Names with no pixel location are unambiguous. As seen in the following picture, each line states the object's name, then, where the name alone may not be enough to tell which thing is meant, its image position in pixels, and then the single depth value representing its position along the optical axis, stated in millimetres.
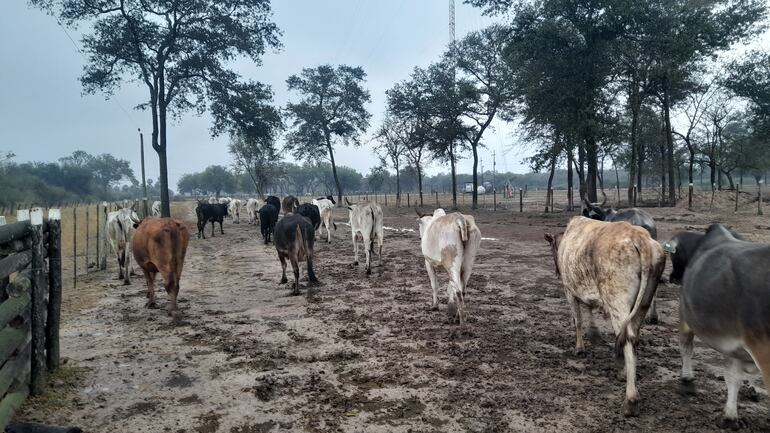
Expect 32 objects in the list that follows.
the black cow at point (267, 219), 17938
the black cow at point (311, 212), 16984
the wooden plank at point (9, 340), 3770
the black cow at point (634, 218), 6675
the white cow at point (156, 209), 31272
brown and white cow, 4215
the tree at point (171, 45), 22156
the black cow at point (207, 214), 21562
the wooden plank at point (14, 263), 4019
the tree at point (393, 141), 43094
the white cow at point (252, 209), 29094
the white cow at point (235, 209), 30991
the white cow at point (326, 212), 18422
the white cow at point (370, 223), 11664
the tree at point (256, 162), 46938
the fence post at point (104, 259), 13047
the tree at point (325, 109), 42500
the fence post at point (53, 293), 5035
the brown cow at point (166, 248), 7457
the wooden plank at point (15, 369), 3736
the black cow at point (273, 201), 23188
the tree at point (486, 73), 30797
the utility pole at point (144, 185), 25555
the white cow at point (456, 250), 6660
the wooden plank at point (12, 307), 3882
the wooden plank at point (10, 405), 3476
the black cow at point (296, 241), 9281
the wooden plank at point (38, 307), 4527
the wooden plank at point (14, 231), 4158
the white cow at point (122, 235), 10922
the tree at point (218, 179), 102250
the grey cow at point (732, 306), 3273
